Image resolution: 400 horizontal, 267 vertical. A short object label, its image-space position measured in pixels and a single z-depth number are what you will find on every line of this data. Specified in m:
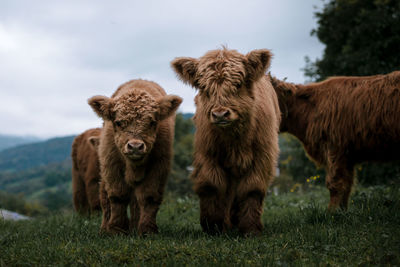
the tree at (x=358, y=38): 16.16
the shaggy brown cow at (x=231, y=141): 5.12
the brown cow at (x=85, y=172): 9.08
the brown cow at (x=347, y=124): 6.60
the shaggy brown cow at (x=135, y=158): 5.58
